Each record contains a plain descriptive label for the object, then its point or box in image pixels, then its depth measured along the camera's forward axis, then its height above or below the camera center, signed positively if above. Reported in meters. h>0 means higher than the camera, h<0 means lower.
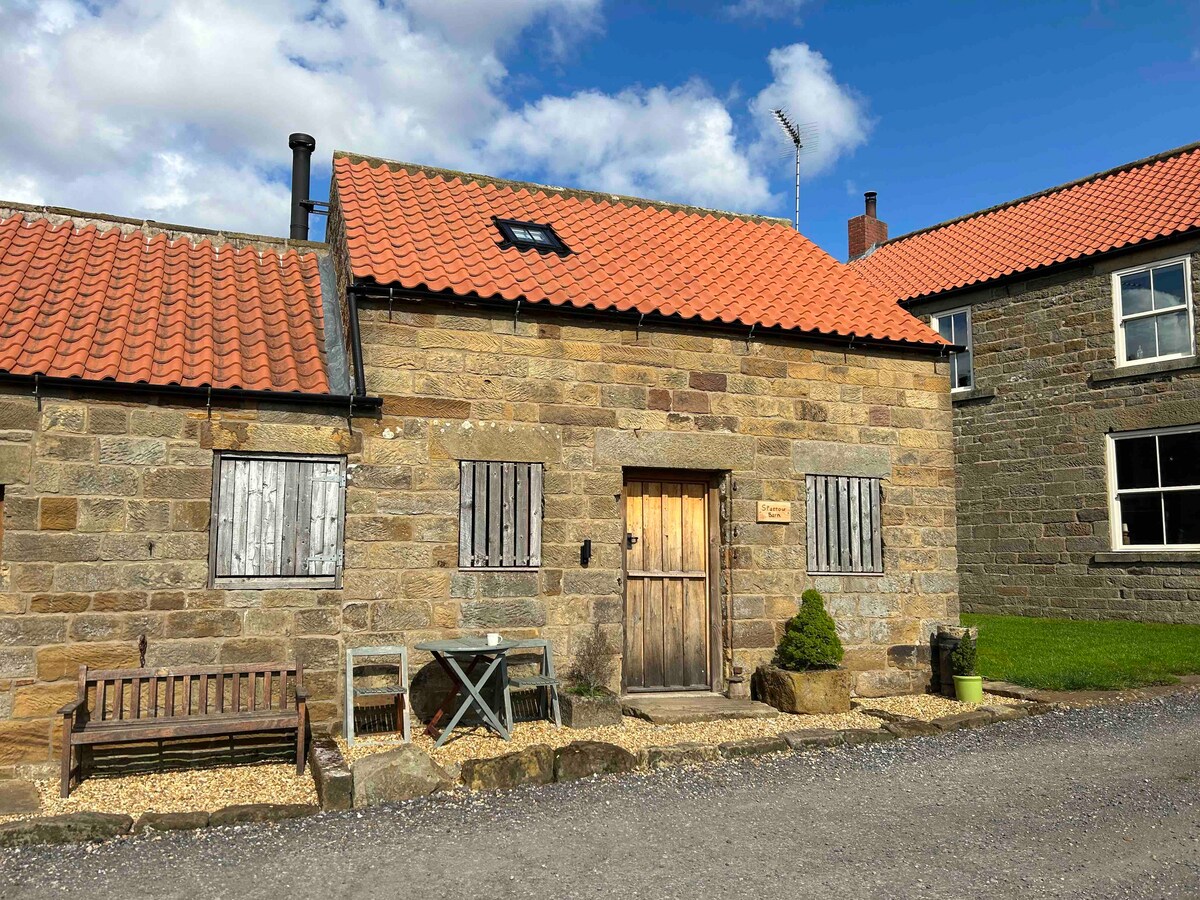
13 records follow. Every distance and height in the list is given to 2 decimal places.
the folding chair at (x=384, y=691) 7.59 -1.13
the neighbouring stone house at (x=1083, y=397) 13.72 +2.32
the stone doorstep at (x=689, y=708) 8.35 -1.44
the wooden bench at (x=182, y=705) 6.44 -1.18
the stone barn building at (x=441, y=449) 7.45 +0.87
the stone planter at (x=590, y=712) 8.10 -1.38
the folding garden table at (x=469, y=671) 7.53 -1.00
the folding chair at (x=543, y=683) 7.86 -1.11
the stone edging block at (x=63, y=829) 5.31 -1.57
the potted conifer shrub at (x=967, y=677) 9.31 -1.24
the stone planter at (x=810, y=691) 8.71 -1.30
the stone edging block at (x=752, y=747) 7.28 -1.52
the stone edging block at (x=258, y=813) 5.65 -1.58
